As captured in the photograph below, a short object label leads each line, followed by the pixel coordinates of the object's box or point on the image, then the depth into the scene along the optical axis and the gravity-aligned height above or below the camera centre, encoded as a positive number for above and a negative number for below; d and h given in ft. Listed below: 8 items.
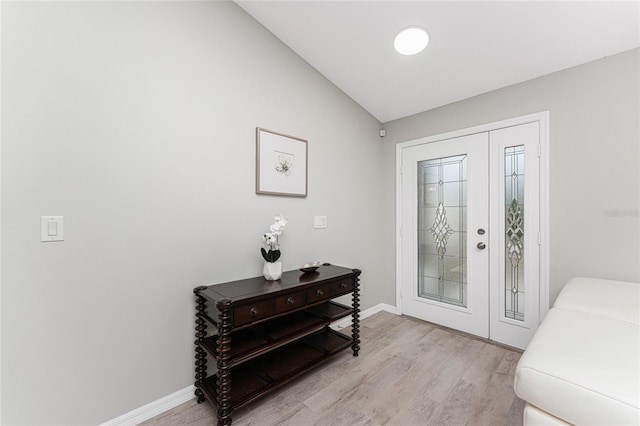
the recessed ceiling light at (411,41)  6.66 +4.55
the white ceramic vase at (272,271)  6.53 -1.35
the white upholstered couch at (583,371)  2.90 -1.88
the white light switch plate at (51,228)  4.29 -0.20
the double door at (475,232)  7.72 -0.55
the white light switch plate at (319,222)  8.43 -0.19
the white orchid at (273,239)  6.50 -0.56
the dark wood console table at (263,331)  5.03 -2.70
